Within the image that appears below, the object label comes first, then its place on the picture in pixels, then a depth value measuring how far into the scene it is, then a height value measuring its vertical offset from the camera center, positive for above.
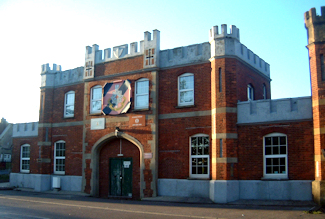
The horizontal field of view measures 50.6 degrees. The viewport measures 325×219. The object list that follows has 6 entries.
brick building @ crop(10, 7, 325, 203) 15.95 +1.29
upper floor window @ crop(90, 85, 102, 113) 21.46 +3.20
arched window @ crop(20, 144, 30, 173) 25.42 -0.58
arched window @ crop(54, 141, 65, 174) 22.88 -0.44
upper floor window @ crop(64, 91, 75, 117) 23.09 +3.16
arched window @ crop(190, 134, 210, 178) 17.52 -0.22
